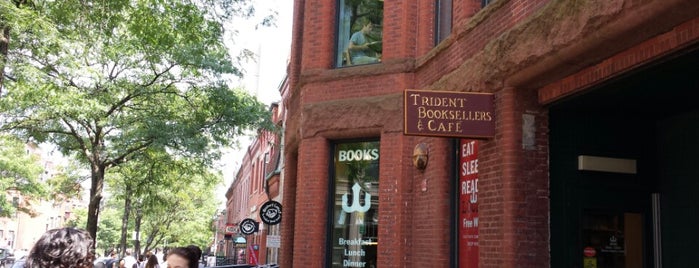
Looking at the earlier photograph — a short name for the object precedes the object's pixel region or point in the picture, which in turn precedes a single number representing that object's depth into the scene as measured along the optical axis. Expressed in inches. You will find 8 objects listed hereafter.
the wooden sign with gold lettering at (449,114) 282.2
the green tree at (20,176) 1492.4
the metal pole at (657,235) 298.2
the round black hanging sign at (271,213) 690.2
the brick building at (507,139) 242.5
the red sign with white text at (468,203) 331.3
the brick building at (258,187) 1080.7
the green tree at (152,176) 872.9
